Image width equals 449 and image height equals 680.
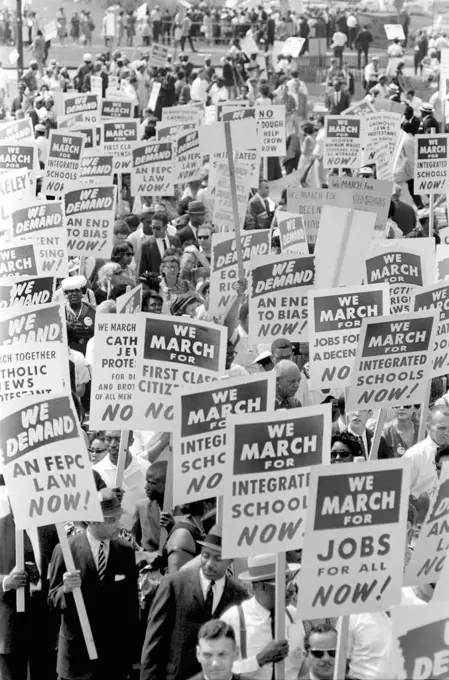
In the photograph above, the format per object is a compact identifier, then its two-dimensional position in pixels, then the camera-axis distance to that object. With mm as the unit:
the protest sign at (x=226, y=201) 16906
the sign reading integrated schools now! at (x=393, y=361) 10547
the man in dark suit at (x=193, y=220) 17719
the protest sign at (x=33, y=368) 9734
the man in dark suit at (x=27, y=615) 8664
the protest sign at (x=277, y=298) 12461
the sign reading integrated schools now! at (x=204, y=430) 8758
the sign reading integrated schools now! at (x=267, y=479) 7711
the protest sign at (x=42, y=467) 8242
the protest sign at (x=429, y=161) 18078
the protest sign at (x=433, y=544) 7871
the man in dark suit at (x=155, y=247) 16828
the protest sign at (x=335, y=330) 11328
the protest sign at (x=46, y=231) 14148
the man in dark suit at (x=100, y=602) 8273
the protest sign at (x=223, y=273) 13859
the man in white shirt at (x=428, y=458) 10109
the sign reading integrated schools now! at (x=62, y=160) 18125
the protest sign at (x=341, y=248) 13672
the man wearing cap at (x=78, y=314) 13359
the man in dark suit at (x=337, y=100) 32094
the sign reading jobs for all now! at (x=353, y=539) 7270
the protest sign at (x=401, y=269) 13047
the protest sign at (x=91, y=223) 15852
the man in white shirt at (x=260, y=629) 7355
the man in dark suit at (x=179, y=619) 7699
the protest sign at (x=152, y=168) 19031
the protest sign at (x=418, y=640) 6484
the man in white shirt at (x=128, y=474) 10242
